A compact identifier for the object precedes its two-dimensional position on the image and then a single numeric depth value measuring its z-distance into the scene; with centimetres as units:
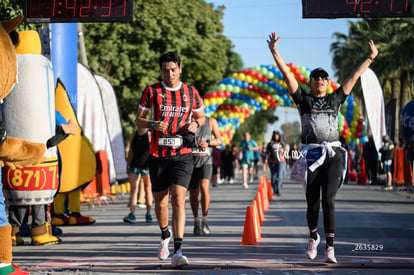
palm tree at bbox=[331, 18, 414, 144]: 4516
